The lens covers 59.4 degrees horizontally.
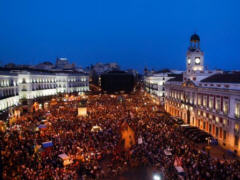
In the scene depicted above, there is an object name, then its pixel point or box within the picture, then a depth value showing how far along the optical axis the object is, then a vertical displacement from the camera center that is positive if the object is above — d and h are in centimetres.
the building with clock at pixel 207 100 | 2645 -317
